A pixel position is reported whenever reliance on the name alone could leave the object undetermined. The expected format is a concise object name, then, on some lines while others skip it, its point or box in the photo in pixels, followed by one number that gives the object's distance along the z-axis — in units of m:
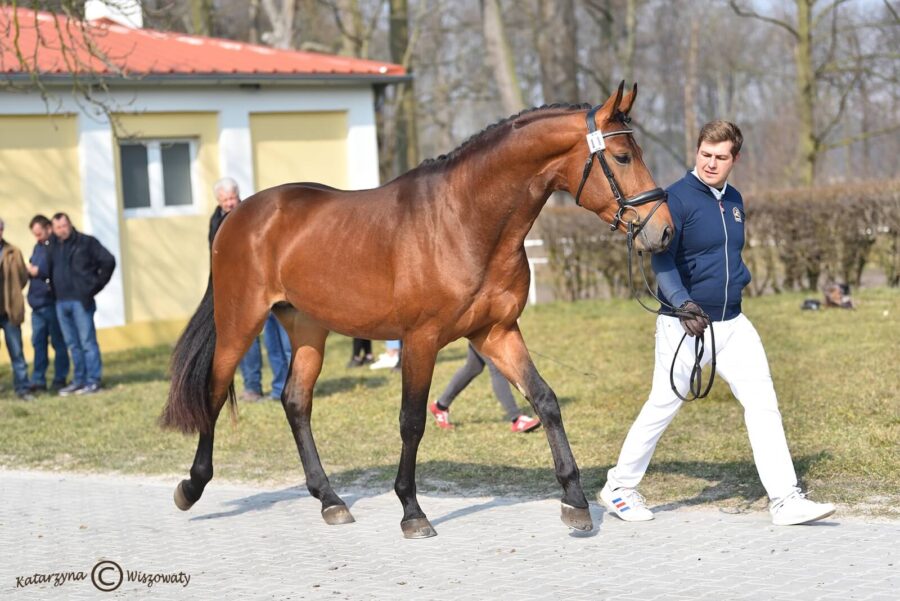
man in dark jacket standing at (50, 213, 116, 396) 13.63
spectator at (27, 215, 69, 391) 13.92
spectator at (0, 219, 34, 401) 13.41
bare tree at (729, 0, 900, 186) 25.92
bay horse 6.05
